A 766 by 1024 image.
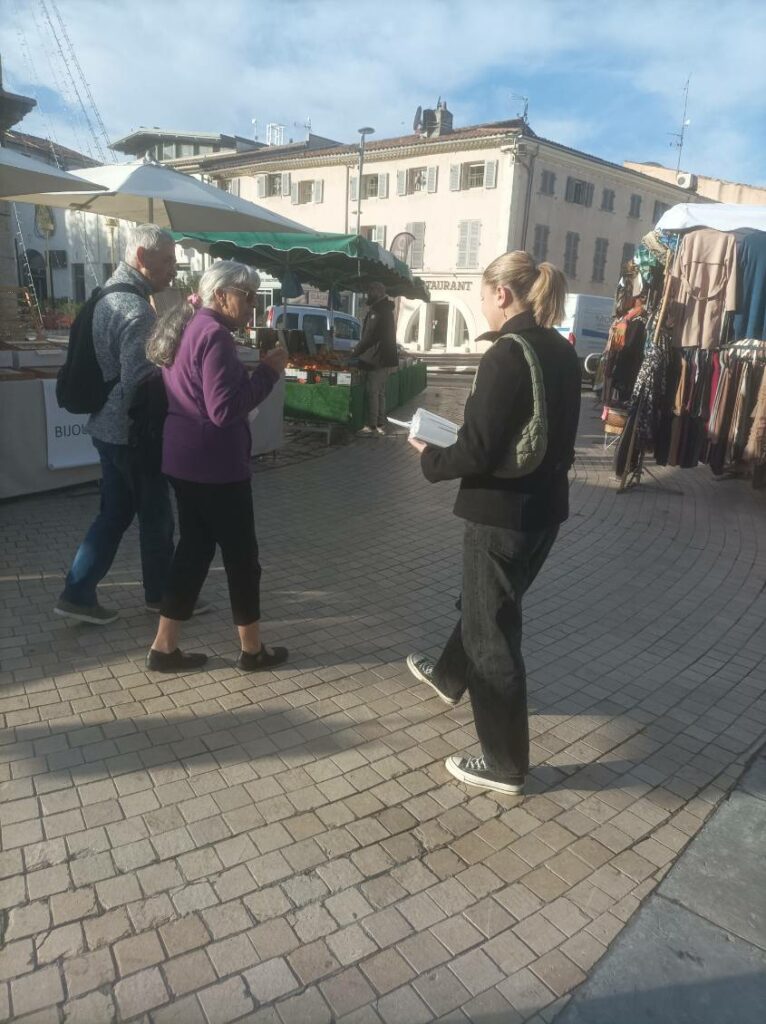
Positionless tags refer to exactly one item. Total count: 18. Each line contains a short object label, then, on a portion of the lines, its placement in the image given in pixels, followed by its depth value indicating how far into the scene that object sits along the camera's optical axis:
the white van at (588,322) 22.27
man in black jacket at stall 9.97
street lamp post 31.28
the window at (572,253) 37.44
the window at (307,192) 39.84
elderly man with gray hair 3.61
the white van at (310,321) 18.02
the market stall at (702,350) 7.08
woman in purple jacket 3.02
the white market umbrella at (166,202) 7.10
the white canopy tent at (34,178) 6.19
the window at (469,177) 34.72
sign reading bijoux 6.19
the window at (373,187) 37.69
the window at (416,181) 36.09
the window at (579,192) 36.44
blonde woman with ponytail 2.40
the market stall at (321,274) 9.70
